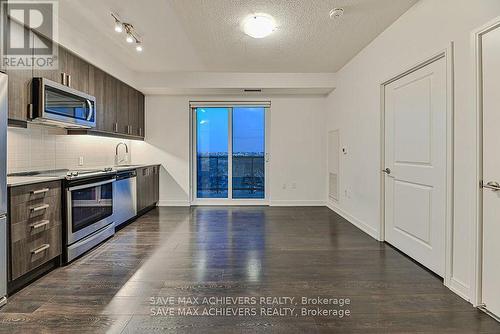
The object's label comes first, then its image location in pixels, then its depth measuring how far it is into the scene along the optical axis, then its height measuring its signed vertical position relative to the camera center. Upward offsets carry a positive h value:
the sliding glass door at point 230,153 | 6.25 +0.30
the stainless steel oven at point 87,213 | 2.88 -0.54
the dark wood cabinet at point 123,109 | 4.73 +0.98
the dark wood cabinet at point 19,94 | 2.53 +0.67
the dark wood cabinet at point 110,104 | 4.29 +0.98
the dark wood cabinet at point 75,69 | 3.29 +1.20
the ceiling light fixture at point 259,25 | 3.12 +1.61
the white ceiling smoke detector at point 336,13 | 2.94 +1.63
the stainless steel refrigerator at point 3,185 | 2.04 -0.14
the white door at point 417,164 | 2.53 +0.02
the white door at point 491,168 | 1.90 -0.01
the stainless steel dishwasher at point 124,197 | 3.95 -0.46
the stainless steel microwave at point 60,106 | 2.75 +0.67
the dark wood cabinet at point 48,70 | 2.81 +1.04
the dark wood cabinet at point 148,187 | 4.90 -0.39
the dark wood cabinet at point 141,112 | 5.67 +1.10
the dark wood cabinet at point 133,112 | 5.18 +1.03
